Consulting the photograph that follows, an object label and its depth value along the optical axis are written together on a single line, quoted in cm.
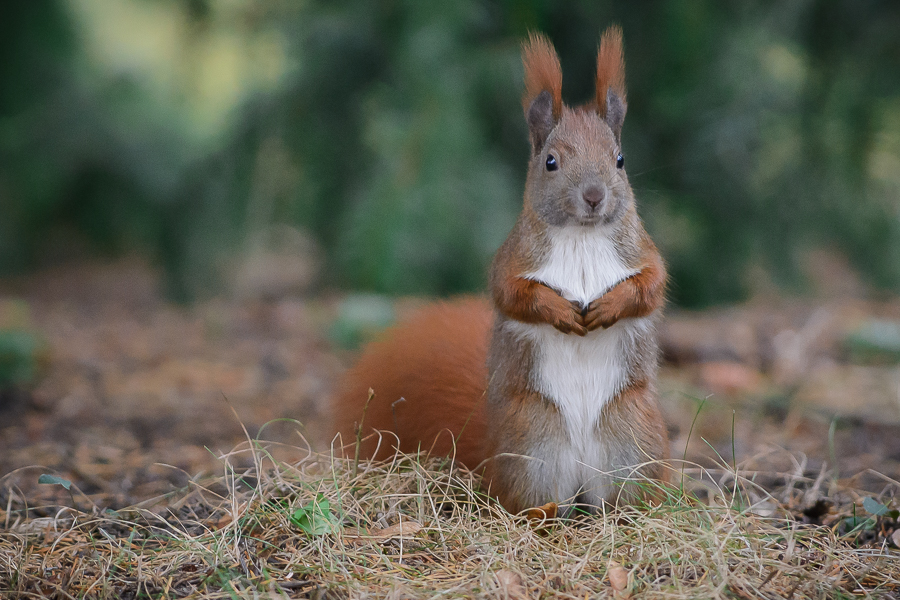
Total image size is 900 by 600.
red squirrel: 491
